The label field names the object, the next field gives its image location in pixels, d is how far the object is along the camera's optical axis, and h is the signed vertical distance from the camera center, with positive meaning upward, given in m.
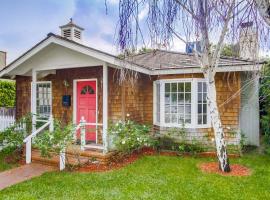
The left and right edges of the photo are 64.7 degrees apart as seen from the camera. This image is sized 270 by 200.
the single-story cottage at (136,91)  6.69 +0.45
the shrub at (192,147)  6.88 -1.44
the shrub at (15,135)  7.09 -1.03
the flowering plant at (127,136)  6.32 -0.97
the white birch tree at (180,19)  2.67 +1.25
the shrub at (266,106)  6.52 -0.10
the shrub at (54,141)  5.63 -0.99
